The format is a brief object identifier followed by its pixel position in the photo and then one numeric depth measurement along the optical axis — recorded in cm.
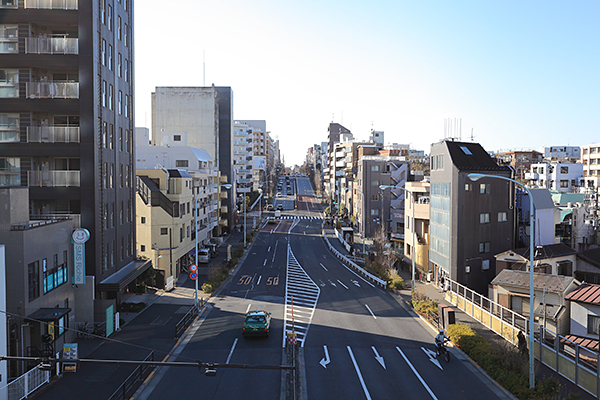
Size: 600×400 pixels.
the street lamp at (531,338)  1743
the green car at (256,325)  2531
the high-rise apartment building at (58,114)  2862
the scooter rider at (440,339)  2208
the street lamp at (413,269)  3703
